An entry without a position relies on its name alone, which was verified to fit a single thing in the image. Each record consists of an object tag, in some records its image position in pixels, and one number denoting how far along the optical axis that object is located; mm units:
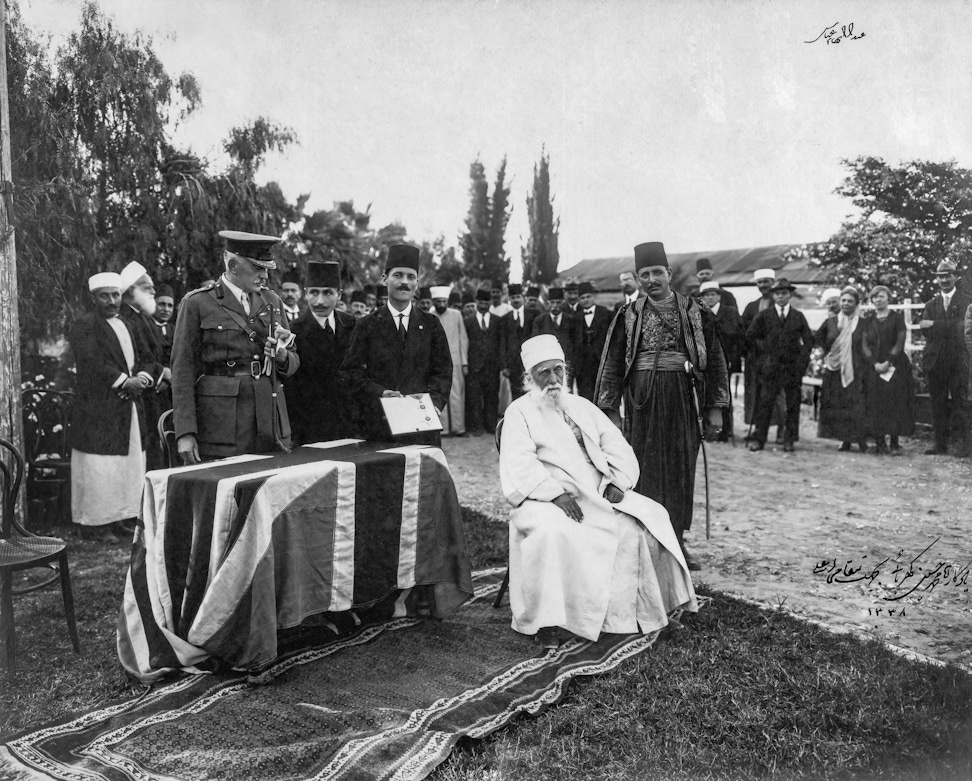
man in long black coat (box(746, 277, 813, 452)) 9688
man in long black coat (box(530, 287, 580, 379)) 10102
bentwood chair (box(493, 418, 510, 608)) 4273
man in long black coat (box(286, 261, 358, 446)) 5930
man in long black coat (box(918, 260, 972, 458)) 8461
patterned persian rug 2637
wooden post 5008
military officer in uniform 3895
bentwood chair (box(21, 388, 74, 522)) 6086
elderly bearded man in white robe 3783
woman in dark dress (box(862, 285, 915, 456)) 9344
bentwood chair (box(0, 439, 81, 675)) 3361
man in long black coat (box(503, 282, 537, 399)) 10984
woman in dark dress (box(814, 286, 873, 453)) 9742
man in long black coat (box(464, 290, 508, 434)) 11266
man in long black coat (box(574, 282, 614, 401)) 10094
